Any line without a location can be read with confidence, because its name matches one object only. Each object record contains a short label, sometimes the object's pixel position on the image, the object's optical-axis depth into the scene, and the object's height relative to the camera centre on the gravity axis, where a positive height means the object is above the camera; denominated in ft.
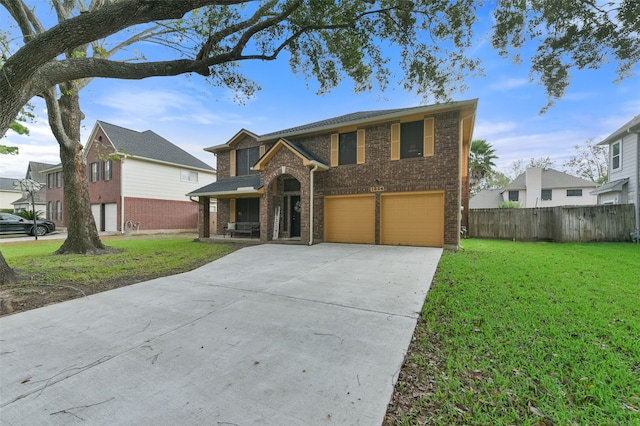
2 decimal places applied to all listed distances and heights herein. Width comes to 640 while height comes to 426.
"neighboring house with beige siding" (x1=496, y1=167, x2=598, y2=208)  85.20 +8.90
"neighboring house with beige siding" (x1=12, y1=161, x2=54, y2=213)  112.11 +8.06
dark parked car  56.49 -2.60
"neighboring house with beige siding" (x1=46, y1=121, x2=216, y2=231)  65.10 +7.98
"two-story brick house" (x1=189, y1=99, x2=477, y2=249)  34.73 +5.15
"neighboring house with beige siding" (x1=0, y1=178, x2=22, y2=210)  126.00 +8.17
